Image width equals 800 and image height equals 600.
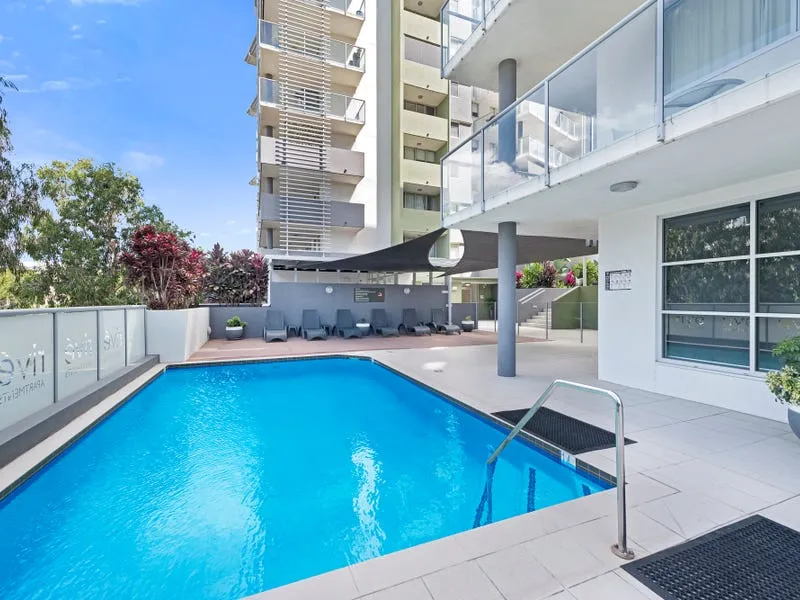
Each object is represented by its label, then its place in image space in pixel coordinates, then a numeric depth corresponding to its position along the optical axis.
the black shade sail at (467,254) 10.32
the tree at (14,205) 12.35
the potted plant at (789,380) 4.04
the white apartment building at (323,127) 17.02
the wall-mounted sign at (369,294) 16.99
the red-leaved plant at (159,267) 10.41
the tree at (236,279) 21.22
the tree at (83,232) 14.19
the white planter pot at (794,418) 4.02
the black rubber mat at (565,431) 4.39
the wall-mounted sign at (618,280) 7.09
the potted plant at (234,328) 14.76
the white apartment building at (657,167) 3.75
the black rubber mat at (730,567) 2.20
